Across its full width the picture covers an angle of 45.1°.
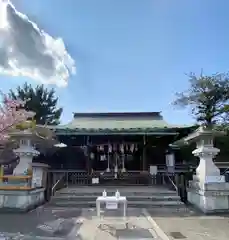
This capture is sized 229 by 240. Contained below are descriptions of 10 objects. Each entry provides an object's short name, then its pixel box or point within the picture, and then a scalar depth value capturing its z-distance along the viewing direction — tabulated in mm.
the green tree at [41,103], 29078
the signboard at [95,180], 14684
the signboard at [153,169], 15413
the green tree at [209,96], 18203
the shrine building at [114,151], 16266
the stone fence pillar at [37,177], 10556
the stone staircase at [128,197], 10773
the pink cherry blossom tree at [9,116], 10069
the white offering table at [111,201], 7293
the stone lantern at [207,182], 9477
